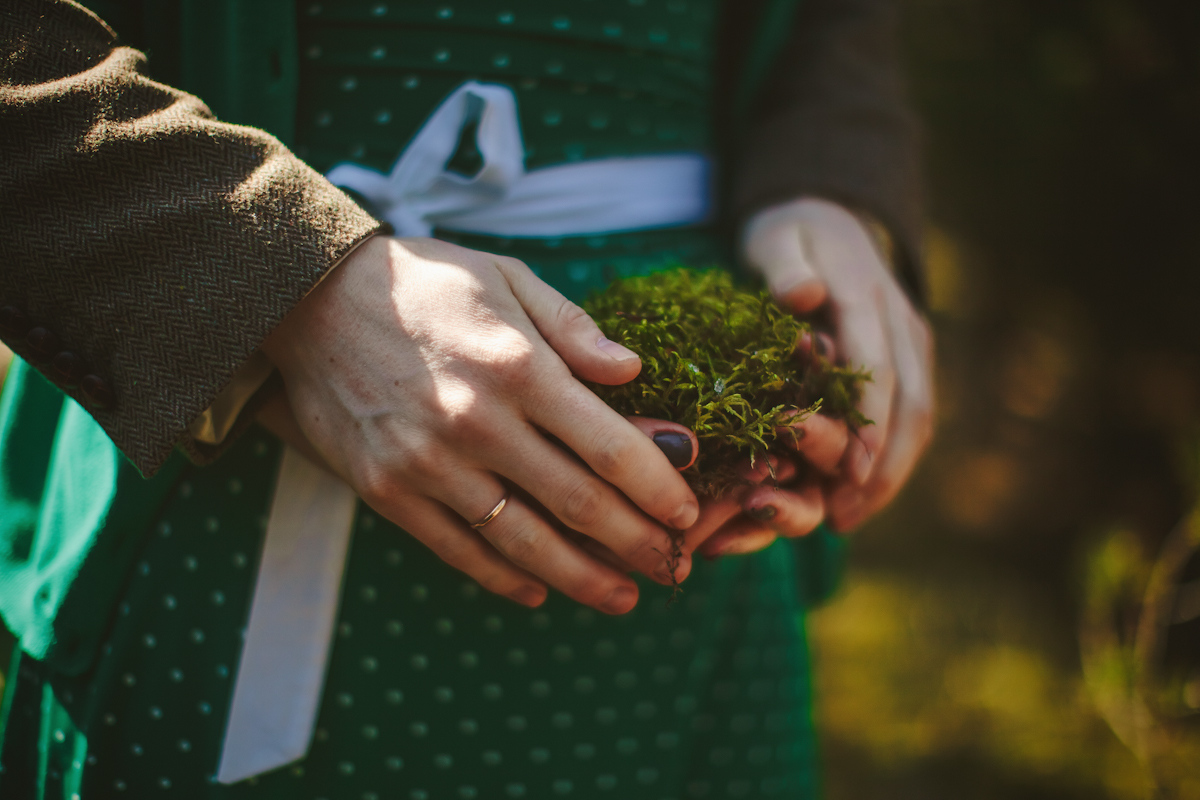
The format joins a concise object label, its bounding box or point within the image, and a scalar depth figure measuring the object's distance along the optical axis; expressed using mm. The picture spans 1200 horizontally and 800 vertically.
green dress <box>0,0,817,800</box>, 821
